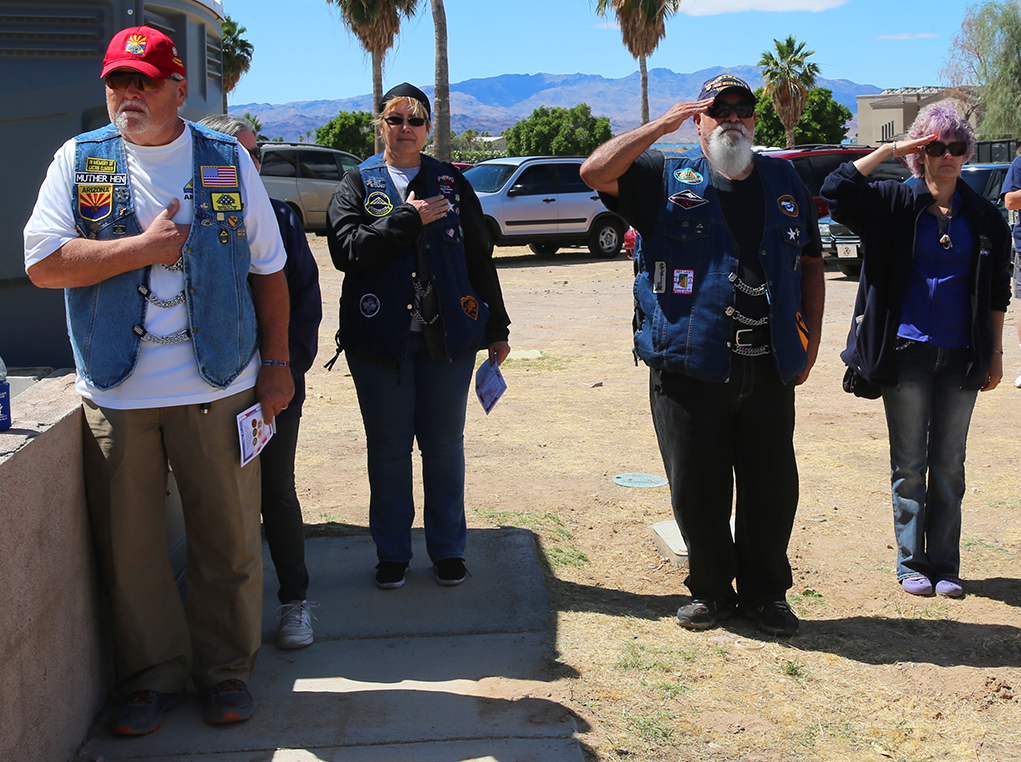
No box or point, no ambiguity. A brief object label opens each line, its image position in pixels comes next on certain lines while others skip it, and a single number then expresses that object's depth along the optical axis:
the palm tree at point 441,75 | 21.53
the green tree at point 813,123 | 60.47
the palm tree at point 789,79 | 45.19
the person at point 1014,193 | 7.00
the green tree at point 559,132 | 72.06
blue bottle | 2.77
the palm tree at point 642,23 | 37.94
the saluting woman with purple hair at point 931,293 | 4.11
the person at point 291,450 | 3.75
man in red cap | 2.88
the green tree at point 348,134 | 61.19
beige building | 65.69
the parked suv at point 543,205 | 17.56
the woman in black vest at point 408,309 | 3.97
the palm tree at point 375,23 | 32.72
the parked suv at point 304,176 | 19.91
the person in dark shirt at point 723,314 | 3.63
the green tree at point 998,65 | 39.44
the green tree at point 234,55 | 47.62
